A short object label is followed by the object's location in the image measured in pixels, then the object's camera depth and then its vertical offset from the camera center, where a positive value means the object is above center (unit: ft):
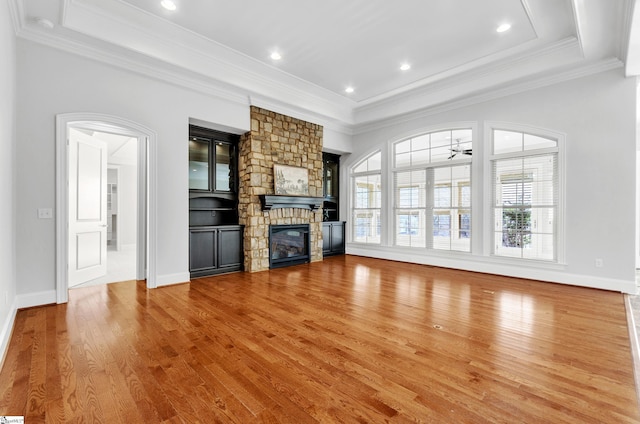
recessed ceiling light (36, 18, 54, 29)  11.14 +7.08
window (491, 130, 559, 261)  16.69 +0.93
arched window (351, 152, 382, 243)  25.02 +0.96
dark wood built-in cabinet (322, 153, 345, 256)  25.44 +0.07
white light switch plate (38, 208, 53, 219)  12.00 -0.13
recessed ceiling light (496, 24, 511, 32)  13.32 +8.31
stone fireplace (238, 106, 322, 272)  19.02 +2.89
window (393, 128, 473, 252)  20.03 +1.47
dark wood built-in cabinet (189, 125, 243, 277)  17.60 +0.43
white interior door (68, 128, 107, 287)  14.52 +0.11
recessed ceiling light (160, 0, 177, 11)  11.75 +8.25
